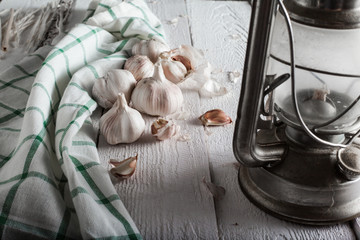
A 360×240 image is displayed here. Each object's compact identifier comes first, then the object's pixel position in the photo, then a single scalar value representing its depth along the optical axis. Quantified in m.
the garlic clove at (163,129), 0.74
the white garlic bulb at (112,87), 0.81
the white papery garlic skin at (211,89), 0.88
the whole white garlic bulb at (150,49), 0.93
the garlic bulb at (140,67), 0.87
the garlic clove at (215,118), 0.79
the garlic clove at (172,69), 0.88
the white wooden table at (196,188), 0.58
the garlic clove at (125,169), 0.66
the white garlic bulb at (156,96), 0.78
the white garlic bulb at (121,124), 0.72
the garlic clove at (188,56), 0.93
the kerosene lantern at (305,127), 0.52
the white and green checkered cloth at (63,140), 0.57
